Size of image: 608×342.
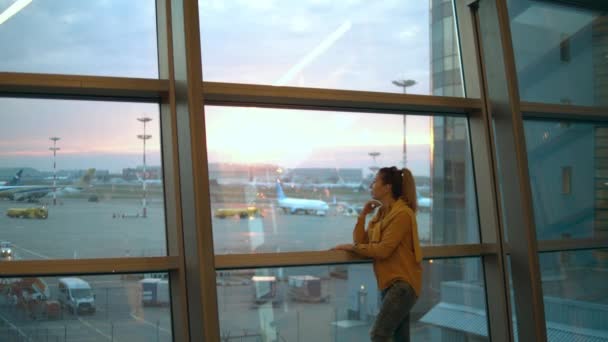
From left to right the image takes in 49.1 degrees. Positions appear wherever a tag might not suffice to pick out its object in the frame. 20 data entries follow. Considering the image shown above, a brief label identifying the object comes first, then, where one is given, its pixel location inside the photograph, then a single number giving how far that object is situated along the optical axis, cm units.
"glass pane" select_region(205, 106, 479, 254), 374
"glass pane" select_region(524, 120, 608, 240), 443
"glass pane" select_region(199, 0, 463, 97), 377
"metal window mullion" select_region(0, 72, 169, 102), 322
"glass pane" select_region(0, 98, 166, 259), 335
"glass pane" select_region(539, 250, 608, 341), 434
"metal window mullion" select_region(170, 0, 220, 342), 326
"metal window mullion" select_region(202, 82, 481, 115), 358
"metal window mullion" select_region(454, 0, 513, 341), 417
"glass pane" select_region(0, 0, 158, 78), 338
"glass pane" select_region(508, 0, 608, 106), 443
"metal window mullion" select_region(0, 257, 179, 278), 312
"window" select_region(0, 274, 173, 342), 326
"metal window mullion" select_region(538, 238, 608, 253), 438
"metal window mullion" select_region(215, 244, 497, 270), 348
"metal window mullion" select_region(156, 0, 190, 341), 344
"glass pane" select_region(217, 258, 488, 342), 370
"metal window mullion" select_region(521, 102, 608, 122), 438
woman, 345
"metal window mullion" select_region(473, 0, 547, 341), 405
